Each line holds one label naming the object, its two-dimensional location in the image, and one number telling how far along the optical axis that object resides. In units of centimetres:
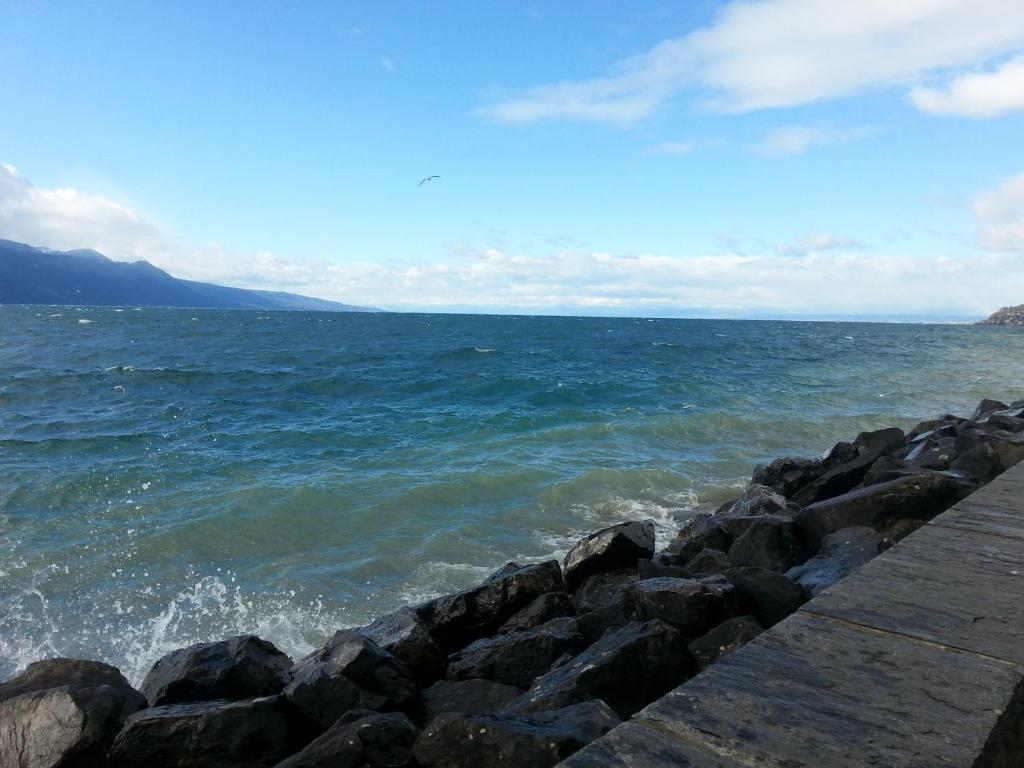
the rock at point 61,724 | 356
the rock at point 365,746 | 301
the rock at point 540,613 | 535
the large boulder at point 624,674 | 338
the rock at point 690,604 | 412
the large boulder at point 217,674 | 412
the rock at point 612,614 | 452
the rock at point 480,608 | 539
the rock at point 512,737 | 265
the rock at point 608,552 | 624
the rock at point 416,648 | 456
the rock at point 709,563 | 568
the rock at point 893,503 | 554
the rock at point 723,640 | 376
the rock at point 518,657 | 433
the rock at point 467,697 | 399
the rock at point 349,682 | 376
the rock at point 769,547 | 577
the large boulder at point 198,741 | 351
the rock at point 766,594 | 435
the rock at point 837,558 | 466
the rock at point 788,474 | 957
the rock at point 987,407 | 1364
